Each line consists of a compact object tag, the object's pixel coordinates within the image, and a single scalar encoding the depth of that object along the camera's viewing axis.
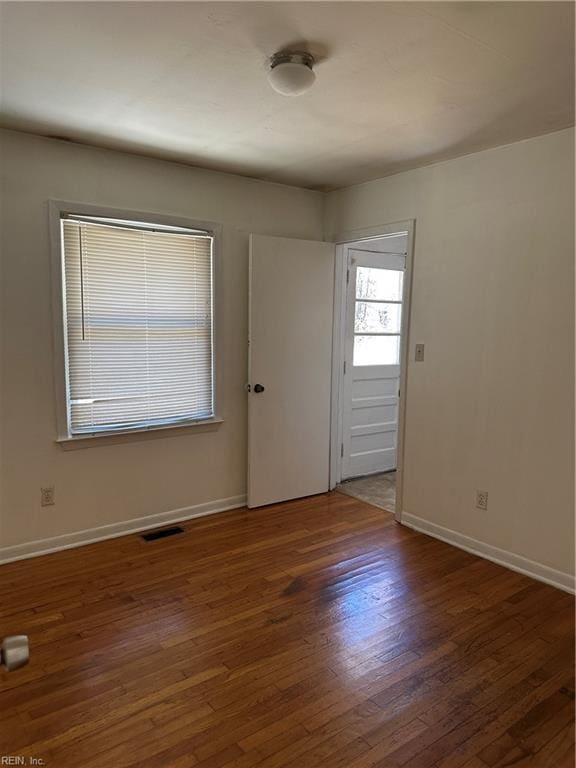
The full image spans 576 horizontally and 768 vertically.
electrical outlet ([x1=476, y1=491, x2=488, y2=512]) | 3.09
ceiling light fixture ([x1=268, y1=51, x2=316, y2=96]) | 1.90
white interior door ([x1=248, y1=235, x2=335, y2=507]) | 3.74
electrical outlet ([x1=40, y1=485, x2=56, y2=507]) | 3.06
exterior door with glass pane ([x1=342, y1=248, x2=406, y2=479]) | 4.44
